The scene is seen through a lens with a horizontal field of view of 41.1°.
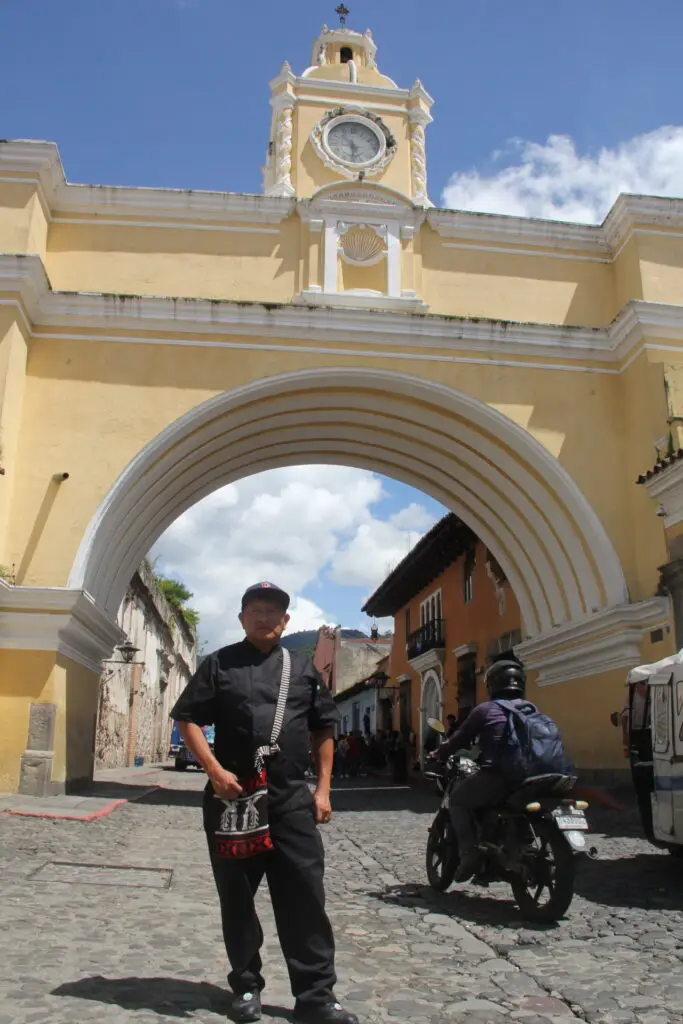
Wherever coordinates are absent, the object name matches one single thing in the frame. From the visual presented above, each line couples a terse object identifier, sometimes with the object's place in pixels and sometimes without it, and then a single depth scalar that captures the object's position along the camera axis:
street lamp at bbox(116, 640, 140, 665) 17.66
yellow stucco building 10.97
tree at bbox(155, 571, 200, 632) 32.62
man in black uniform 2.85
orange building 17.06
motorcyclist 4.72
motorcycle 4.36
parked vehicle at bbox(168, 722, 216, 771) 24.41
